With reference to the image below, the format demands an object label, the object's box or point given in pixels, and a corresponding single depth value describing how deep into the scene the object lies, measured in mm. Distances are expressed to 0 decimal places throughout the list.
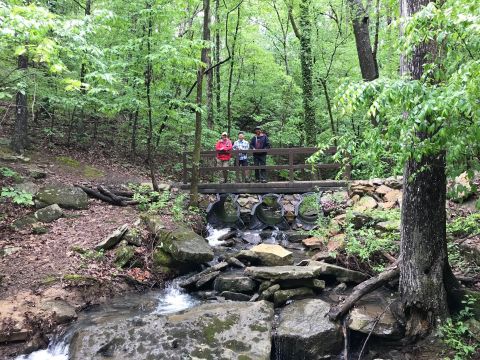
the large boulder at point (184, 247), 7809
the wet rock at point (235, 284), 6871
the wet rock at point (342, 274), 6660
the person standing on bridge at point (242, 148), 13242
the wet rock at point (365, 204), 9180
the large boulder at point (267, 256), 7711
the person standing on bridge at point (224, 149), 12883
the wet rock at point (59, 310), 5702
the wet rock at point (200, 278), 7375
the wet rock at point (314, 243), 9025
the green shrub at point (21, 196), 7156
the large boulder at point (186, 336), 4848
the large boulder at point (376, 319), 5133
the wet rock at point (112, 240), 7721
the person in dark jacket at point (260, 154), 12797
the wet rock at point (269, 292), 6395
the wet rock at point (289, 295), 6273
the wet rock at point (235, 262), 8000
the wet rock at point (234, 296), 6738
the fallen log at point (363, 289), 5469
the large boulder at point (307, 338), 5109
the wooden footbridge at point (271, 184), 11836
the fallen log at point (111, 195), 10516
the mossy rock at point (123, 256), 7509
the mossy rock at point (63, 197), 9141
